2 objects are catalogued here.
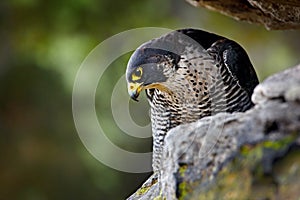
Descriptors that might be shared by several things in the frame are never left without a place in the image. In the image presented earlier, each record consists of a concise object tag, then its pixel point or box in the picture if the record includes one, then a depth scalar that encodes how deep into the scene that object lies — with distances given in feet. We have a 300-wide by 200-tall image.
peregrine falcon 25.23
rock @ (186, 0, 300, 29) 25.22
